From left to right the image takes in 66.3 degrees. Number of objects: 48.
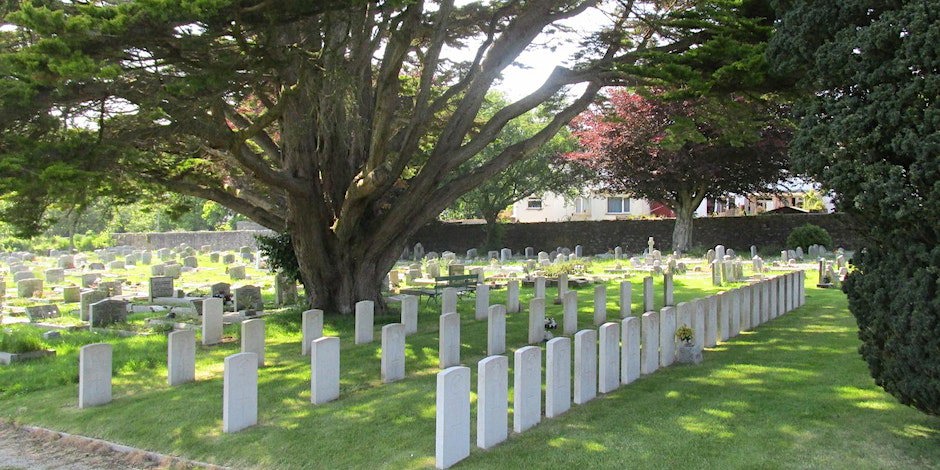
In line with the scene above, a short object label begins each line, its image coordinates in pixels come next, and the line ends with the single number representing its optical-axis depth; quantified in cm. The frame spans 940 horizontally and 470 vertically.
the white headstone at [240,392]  678
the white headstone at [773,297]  1314
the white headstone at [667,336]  891
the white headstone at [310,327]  1029
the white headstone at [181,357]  880
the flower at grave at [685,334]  909
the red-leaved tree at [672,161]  2981
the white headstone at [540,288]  1481
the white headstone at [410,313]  1193
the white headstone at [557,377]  685
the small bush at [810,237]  2962
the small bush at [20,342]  1062
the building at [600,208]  5294
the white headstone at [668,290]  1458
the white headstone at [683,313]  922
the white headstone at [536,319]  1099
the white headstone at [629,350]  806
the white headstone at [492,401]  600
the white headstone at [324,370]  765
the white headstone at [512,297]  1492
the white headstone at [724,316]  1073
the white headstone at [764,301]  1270
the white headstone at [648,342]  852
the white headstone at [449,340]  941
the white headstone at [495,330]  1018
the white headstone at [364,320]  1126
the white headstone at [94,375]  786
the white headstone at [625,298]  1330
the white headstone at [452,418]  561
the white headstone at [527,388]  638
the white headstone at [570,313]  1184
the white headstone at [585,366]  726
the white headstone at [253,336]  962
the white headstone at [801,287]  1492
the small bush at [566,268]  2112
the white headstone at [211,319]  1175
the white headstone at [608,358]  768
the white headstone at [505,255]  3313
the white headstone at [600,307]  1241
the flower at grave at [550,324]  1220
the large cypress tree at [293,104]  787
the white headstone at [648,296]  1401
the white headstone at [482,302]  1378
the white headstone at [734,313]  1113
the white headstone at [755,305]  1219
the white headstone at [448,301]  1249
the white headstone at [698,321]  952
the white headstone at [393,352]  862
